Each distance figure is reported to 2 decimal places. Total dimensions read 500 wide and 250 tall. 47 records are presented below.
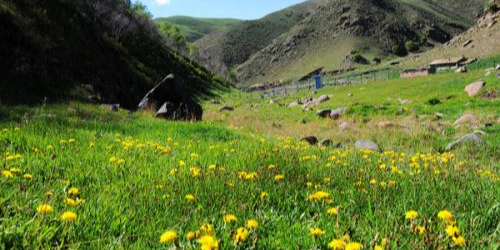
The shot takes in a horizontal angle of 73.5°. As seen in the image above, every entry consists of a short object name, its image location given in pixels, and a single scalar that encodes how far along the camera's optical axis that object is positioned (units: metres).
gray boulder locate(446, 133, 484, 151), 10.15
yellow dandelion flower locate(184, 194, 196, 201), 3.01
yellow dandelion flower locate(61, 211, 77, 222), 2.22
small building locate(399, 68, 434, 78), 41.06
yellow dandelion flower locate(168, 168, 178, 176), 3.90
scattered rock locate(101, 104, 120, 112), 14.25
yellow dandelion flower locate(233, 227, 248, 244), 2.18
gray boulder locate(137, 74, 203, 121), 17.70
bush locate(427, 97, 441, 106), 20.40
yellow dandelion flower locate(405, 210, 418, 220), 2.49
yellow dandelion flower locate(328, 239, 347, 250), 2.00
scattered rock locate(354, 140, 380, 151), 9.88
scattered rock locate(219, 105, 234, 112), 28.21
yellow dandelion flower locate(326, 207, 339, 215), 2.77
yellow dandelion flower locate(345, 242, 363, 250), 2.00
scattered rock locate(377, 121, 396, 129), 14.74
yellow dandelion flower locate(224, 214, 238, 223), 2.58
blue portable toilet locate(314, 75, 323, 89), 54.77
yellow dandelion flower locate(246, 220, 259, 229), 2.35
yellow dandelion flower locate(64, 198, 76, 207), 2.56
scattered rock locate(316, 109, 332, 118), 20.88
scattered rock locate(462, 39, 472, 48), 61.01
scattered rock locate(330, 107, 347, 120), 20.06
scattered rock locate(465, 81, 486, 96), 20.02
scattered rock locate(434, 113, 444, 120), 16.23
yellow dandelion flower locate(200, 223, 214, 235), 2.33
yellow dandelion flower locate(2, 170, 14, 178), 3.08
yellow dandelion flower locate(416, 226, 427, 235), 2.41
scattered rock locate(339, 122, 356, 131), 15.31
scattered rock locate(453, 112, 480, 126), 13.94
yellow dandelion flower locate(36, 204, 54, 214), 2.25
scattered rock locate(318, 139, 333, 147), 10.80
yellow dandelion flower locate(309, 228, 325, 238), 2.23
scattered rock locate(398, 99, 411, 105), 22.80
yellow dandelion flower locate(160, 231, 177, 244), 2.07
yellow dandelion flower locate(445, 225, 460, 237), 2.15
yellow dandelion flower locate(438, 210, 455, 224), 2.47
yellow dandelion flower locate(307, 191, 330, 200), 3.07
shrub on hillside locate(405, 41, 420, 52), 142.15
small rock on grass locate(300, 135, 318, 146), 10.90
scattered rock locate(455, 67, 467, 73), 36.68
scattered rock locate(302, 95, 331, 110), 28.62
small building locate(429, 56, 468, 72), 50.97
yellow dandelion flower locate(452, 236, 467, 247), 2.12
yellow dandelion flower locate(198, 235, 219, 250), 1.90
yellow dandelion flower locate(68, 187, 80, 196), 2.88
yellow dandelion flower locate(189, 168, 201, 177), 3.87
